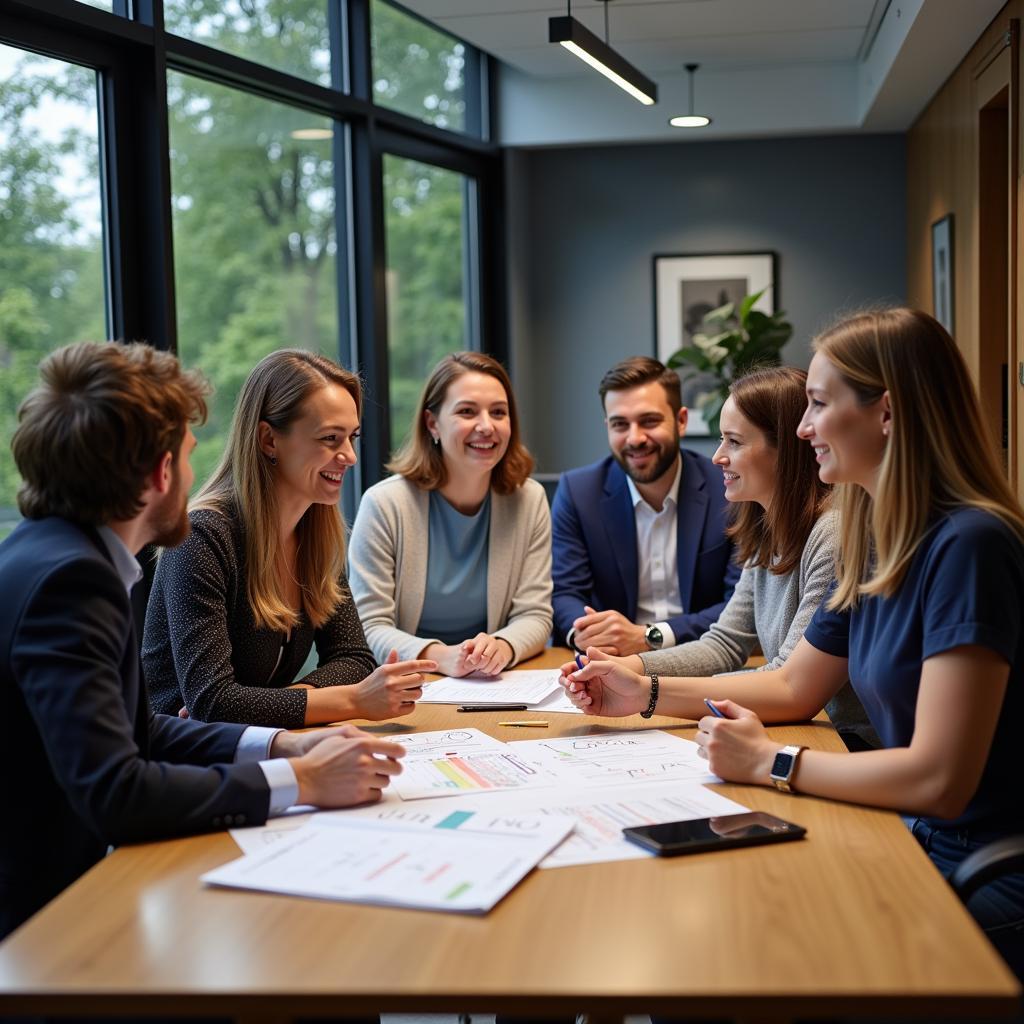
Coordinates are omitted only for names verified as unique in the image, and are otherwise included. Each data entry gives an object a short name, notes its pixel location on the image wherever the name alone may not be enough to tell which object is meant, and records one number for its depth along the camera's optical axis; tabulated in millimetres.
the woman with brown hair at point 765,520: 2537
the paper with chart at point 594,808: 1646
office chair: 1604
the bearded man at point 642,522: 3541
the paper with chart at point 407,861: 1416
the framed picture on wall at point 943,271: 5492
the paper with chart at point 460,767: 1850
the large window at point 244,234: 4094
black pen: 2418
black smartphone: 1569
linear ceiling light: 4094
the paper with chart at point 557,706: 2393
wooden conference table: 1183
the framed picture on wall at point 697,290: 7027
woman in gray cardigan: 3205
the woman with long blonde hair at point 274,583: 2246
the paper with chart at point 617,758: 1907
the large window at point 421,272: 5719
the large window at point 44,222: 3258
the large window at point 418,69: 5508
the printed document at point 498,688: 2508
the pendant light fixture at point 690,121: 6086
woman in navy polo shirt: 1686
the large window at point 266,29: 4047
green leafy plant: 6449
